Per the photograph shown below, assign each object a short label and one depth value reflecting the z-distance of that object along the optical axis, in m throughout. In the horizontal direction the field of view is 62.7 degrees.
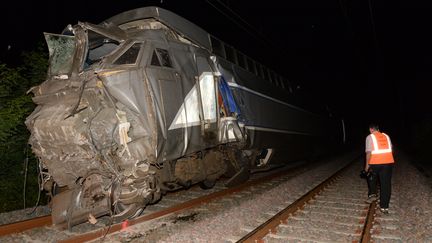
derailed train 5.28
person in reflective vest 6.93
